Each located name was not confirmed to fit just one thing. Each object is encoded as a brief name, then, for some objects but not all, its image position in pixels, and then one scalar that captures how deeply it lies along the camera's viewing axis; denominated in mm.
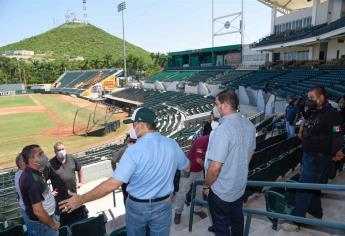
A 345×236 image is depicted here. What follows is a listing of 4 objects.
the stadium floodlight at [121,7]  66850
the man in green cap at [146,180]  2967
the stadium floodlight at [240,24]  47194
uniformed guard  4352
